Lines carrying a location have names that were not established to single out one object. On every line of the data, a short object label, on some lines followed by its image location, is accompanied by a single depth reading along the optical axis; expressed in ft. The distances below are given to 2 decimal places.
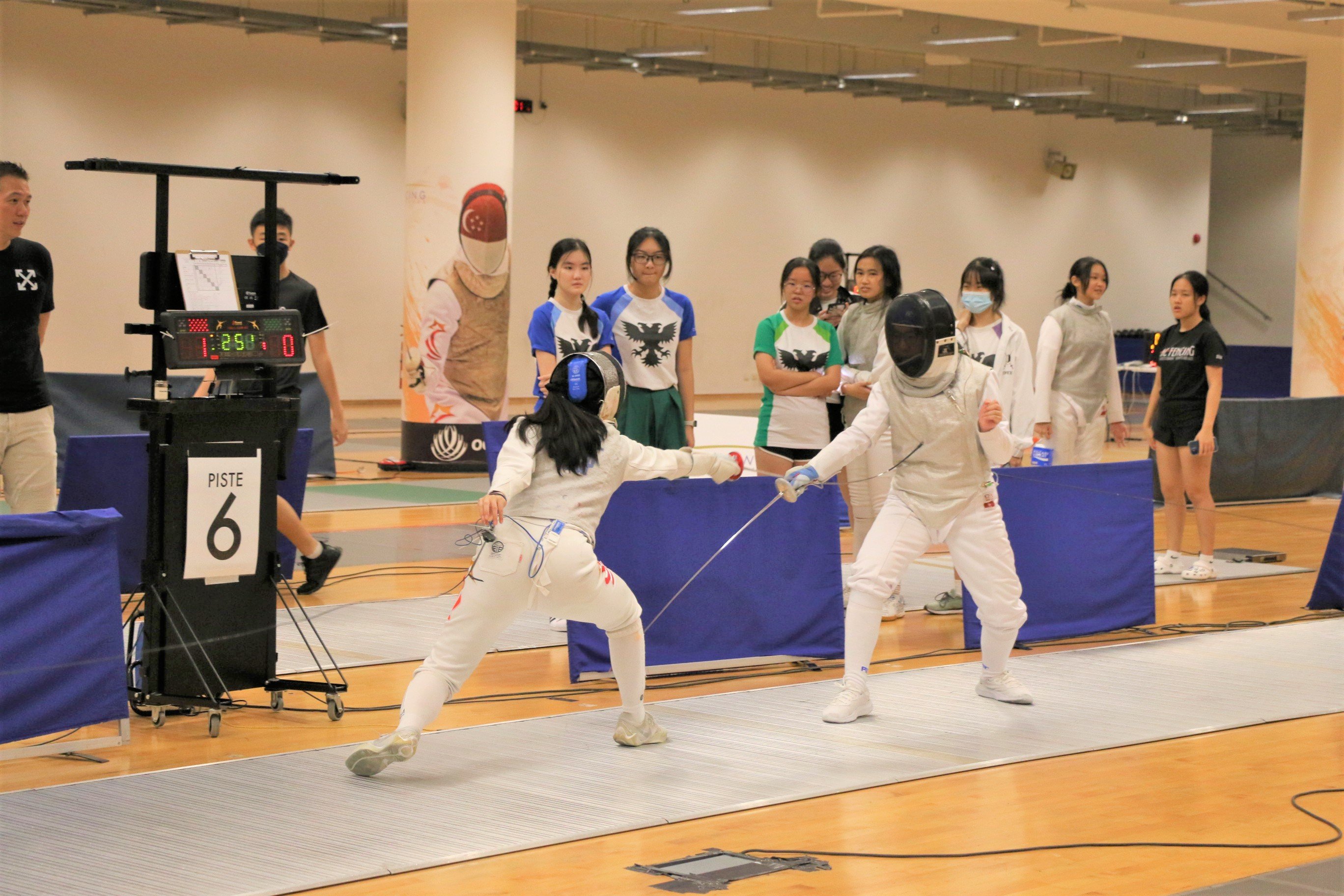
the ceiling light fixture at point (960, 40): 90.07
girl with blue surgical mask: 38.24
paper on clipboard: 27.68
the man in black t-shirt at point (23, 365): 29.63
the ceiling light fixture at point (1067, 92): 113.19
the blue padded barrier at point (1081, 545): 36.11
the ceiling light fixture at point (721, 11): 79.77
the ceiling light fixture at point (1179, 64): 100.63
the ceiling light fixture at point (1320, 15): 75.61
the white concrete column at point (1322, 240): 84.69
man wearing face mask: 38.01
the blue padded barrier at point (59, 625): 24.12
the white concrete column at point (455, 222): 66.49
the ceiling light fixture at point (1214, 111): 128.26
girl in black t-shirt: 44.55
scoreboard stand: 26.94
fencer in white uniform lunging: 23.50
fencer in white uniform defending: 28.40
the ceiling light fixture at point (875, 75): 106.63
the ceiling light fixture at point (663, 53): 95.09
